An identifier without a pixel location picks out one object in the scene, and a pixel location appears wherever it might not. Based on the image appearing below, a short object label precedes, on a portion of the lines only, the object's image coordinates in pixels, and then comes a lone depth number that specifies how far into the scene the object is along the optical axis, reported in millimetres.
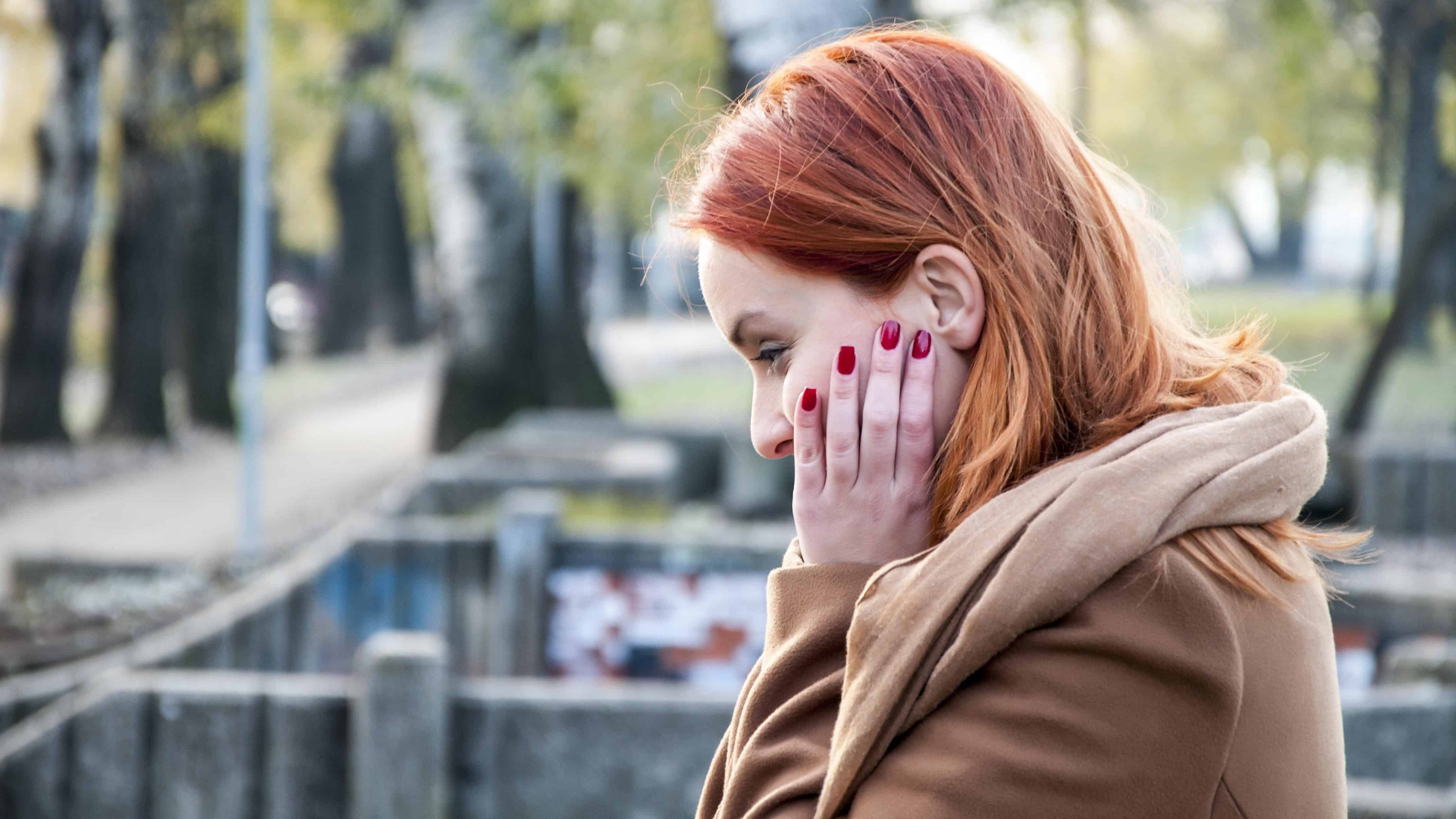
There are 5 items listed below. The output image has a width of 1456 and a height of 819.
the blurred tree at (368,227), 26016
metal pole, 13578
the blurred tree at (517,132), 15547
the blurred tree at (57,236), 18141
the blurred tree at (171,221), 19656
